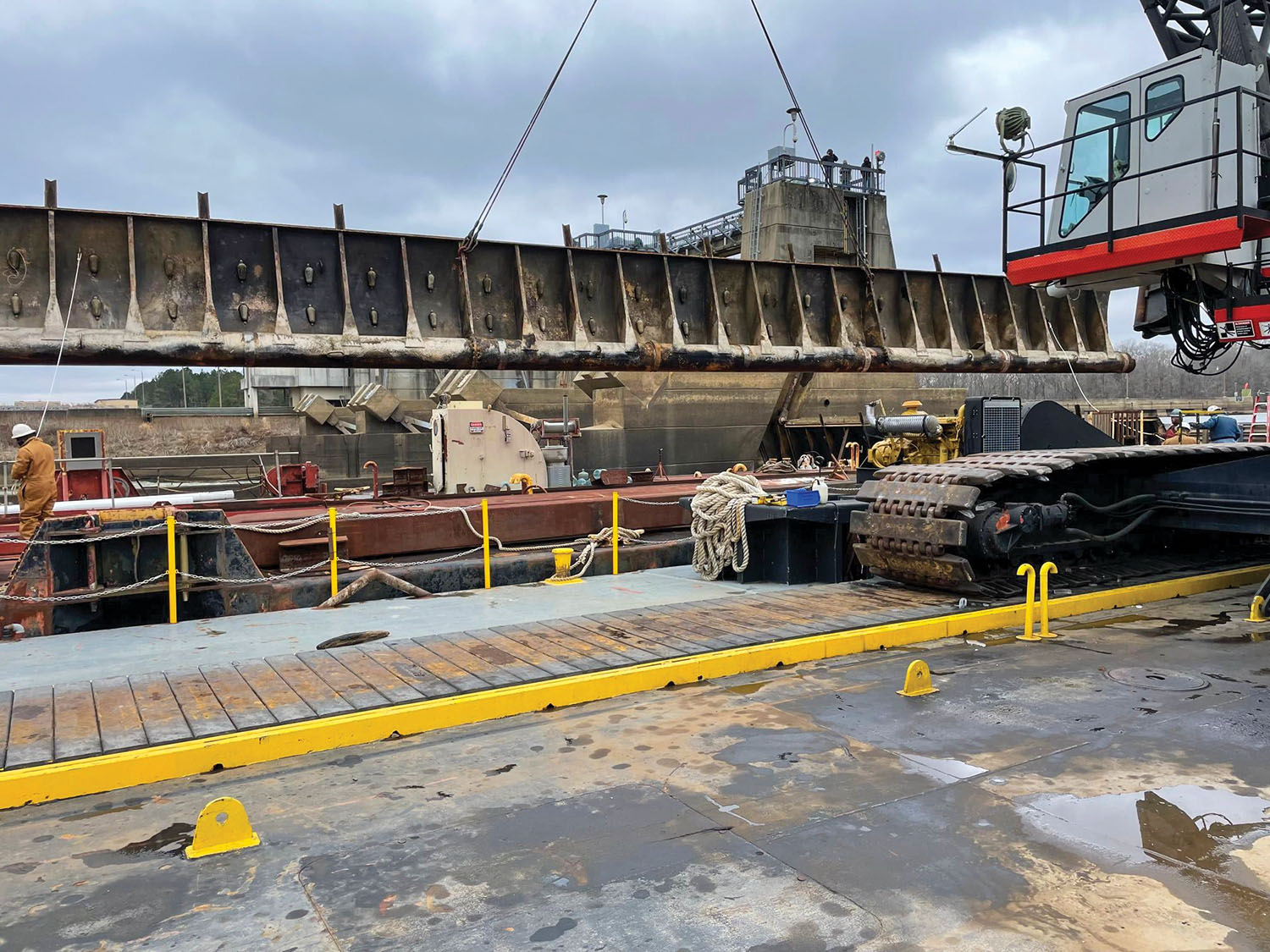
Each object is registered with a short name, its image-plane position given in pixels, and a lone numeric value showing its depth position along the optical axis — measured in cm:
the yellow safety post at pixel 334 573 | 883
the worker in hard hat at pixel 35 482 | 1037
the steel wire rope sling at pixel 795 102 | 1096
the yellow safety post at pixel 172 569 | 764
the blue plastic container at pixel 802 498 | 877
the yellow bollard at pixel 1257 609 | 731
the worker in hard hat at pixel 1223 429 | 1470
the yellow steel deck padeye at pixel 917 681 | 536
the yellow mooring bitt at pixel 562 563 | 998
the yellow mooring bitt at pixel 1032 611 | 681
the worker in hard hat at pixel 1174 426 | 1672
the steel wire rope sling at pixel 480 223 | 1070
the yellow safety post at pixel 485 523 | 953
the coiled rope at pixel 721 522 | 916
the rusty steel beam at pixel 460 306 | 998
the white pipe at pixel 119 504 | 1024
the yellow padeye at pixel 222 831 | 351
